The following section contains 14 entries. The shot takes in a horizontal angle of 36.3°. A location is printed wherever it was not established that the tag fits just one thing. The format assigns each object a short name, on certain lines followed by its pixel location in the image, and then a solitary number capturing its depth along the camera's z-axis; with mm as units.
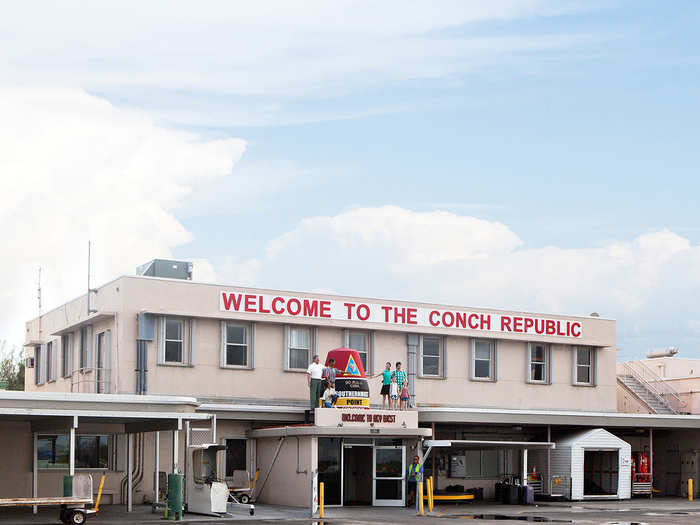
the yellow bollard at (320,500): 29986
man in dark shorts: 35406
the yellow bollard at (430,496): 32938
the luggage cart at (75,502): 26438
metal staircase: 45344
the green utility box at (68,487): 27234
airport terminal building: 33500
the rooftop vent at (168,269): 37250
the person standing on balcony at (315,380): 35000
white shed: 38312
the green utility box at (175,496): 28125
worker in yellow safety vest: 34094
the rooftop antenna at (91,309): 36406
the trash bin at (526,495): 36844
